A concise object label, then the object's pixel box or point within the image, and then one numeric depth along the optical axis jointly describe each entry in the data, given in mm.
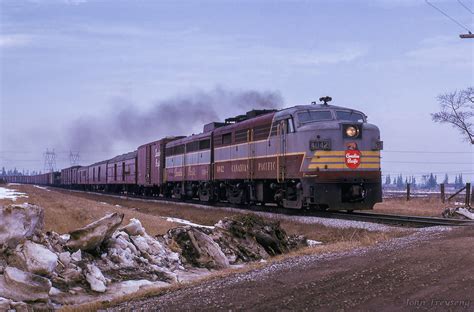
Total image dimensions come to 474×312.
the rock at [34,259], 9875
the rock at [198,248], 13359
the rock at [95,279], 10141
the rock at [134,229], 13664
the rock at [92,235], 11672
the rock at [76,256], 11104
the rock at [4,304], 8288
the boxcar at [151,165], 41312
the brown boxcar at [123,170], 51062
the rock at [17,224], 10586
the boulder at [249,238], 14609
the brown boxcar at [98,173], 65200
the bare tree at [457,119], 42122
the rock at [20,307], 8367
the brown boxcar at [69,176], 87188
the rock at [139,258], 11469
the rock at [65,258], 10838
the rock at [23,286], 8852
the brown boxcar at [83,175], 76538
